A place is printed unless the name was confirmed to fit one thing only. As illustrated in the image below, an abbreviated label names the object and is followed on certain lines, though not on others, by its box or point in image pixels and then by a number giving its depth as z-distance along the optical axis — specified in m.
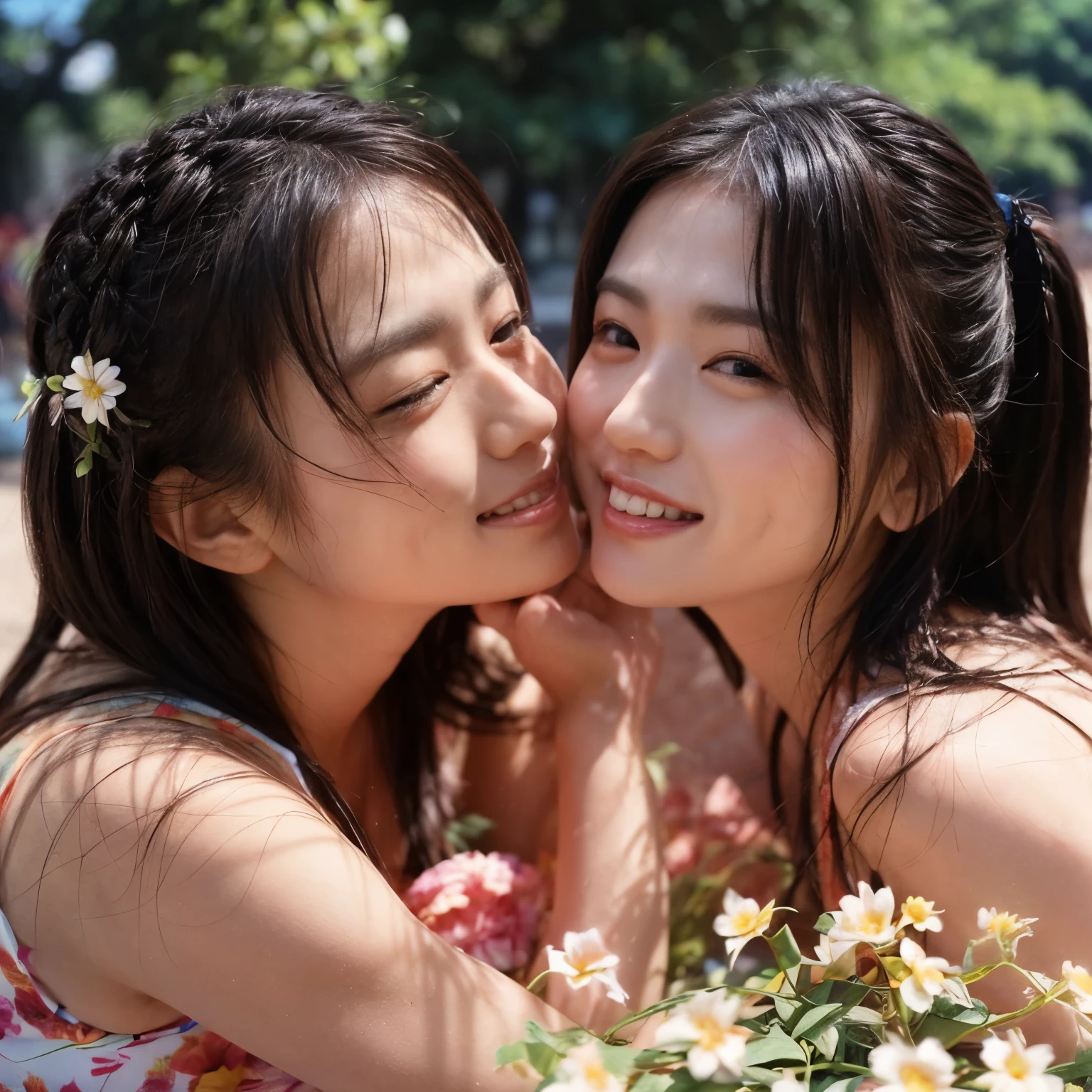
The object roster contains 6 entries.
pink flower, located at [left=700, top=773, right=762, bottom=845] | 1.01
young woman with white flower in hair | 0.76
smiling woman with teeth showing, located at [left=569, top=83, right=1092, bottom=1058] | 0.78
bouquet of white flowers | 0.65
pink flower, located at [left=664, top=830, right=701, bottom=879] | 0.98
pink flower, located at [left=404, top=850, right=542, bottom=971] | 0.87
